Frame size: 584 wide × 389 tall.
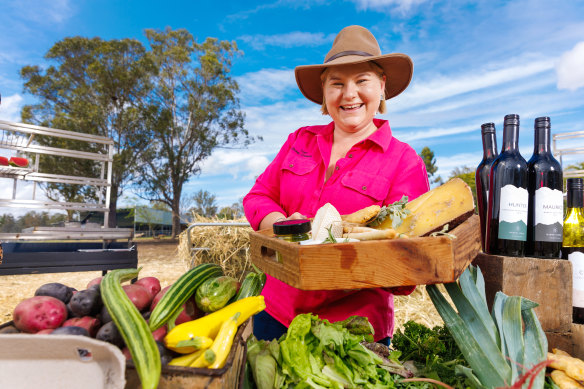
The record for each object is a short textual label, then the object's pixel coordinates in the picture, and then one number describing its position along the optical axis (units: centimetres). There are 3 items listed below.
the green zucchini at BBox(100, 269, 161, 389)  90
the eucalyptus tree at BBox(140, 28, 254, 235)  1850
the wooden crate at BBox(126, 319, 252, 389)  90
